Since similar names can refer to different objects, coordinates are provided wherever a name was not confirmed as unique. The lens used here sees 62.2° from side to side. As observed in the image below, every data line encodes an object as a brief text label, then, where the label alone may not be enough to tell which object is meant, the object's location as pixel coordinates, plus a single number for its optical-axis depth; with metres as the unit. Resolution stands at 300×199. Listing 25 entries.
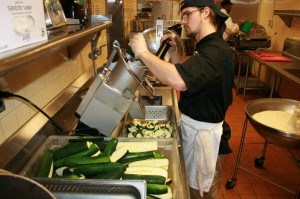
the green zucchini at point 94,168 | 0.88
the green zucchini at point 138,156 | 1.00
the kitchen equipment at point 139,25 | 4.31
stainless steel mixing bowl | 1.55
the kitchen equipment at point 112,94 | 1.04
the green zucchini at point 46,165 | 0.89
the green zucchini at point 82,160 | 0.92
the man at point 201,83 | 1.07
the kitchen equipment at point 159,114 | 1.58
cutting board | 3.33
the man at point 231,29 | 4.31
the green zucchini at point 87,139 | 1.06
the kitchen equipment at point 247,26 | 4.09
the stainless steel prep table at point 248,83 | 4.14
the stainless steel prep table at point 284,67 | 2.51
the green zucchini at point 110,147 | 0.99
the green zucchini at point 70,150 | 0.98
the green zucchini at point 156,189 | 0.83
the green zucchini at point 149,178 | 0.87
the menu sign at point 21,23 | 0.53
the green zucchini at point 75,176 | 0.86
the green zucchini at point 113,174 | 0.83
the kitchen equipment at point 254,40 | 3.98
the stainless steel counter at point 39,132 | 0.93
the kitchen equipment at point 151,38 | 1.65
